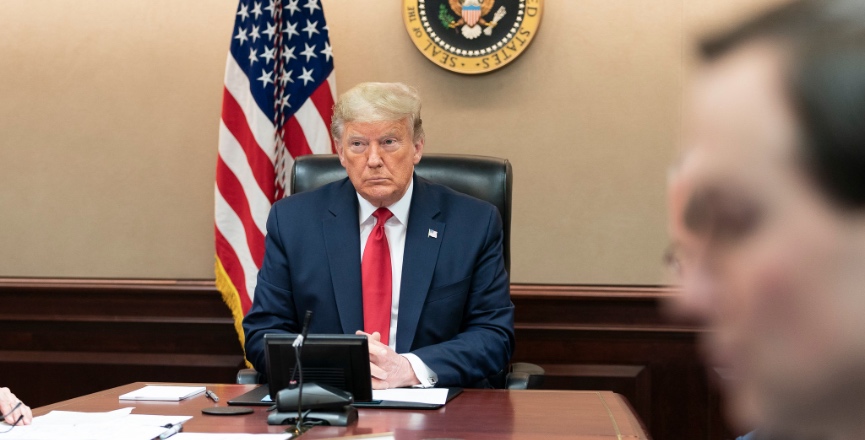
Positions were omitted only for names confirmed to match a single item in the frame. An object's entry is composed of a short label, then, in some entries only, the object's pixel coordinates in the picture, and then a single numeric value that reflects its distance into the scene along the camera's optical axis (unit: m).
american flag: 3.84
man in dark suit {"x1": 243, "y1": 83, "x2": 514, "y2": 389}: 2.72
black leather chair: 3.02
